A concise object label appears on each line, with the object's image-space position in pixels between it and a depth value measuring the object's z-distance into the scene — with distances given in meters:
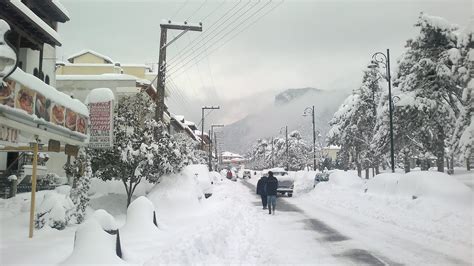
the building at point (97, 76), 35.09
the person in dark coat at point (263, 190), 20.06
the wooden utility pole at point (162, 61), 18.56
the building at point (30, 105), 8.15
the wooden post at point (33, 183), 11.04
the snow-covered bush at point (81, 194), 13.96
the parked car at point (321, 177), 39.34
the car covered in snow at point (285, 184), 31.50
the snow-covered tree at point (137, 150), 17.42
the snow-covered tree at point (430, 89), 29.48
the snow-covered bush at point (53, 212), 12.43
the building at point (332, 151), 151.62
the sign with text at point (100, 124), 13.17
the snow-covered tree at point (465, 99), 17.67
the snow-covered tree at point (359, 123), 48.28
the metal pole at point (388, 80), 25.12
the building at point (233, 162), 194.18
